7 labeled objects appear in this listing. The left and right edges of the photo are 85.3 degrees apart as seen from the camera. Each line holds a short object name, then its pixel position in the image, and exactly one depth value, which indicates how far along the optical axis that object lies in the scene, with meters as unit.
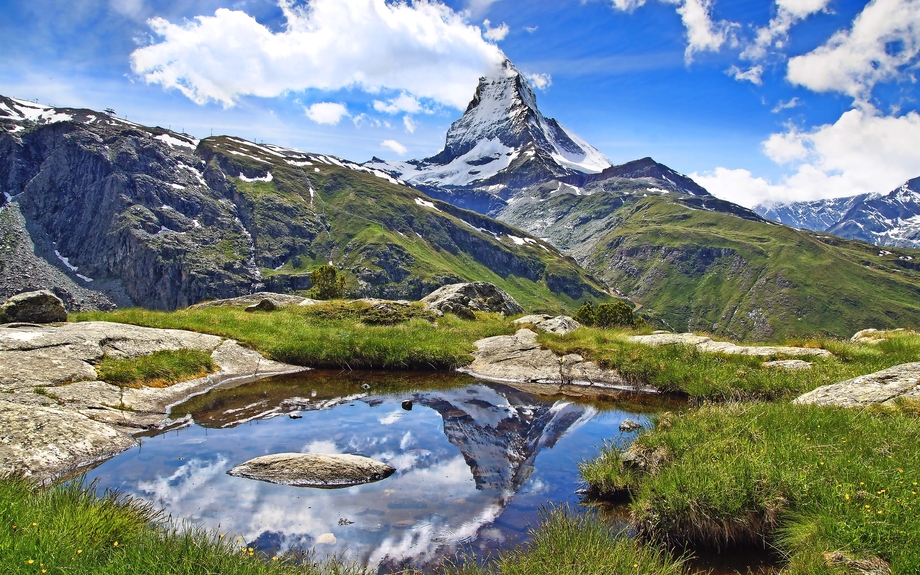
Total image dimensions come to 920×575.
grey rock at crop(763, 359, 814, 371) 18.94
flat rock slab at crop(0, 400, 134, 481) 10.26
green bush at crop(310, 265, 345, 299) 47.31
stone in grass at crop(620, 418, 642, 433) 15.08
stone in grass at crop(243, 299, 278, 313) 32.59
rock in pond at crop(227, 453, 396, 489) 11.22
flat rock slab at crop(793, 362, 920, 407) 12.79
